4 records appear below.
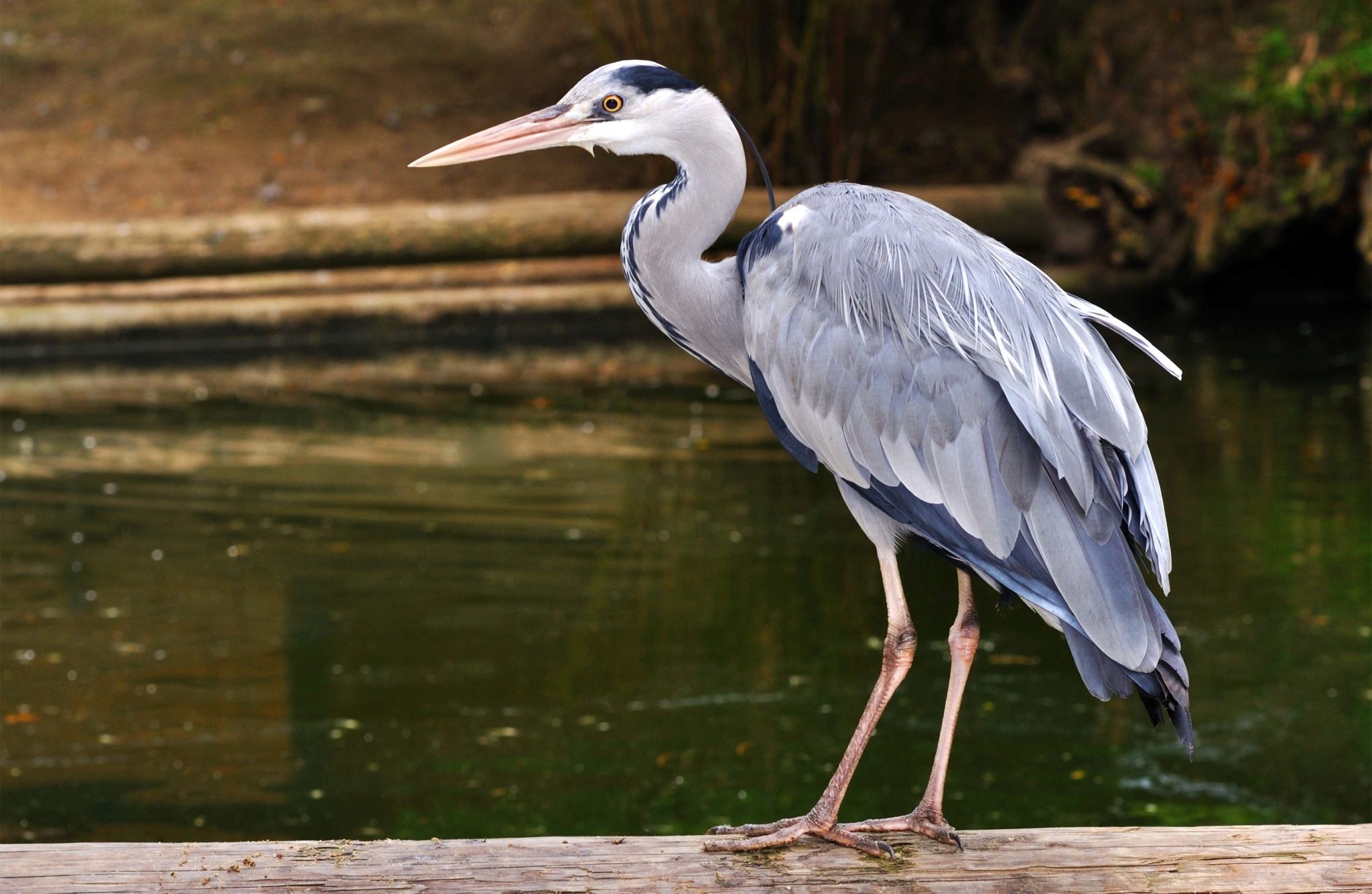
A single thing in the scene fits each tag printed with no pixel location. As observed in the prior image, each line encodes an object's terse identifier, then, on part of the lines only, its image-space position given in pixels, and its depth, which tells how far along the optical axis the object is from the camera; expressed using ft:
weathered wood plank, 16.10
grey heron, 17.74
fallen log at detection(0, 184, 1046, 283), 70.90
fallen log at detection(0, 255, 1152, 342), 70.28
